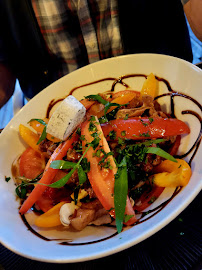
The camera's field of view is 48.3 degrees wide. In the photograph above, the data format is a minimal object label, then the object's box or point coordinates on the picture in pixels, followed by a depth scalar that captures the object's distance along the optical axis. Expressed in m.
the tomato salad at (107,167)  0.22
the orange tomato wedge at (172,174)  0.21
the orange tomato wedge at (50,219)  0.24
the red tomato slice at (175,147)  0.27
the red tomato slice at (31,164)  0.31
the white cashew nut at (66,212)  0.24
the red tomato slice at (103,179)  0.22
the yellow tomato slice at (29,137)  0.33
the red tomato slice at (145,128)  0.26
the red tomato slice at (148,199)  0.24
